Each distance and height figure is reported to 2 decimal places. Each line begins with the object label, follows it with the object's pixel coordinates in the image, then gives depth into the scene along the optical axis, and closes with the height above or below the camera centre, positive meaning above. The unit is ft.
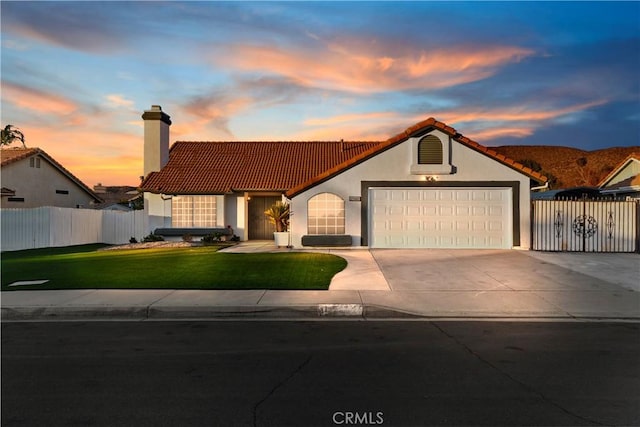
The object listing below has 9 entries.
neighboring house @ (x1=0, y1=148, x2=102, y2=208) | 93.42 +7.44
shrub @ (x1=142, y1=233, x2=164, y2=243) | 75.72 -3.69
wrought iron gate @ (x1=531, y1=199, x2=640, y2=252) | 59.52 -1.27
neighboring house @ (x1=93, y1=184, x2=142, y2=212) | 134.58 +7.28
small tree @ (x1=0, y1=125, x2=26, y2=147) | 136.46 +23.30
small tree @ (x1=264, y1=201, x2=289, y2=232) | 67.92 +0.09
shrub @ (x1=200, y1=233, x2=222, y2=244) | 73.31 -3.47
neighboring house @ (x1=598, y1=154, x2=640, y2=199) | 81.54 +8.82
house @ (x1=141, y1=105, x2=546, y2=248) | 61.36 +2.47
